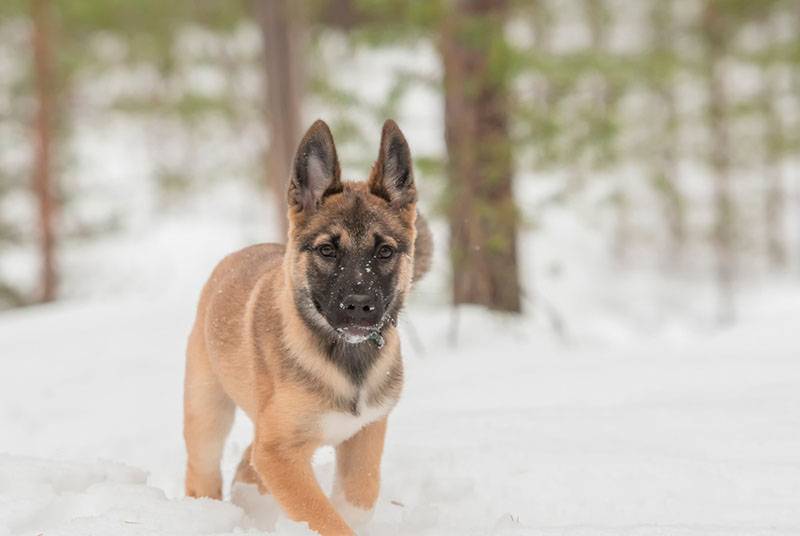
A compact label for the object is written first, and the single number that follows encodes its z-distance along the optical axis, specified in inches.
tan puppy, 147.3
